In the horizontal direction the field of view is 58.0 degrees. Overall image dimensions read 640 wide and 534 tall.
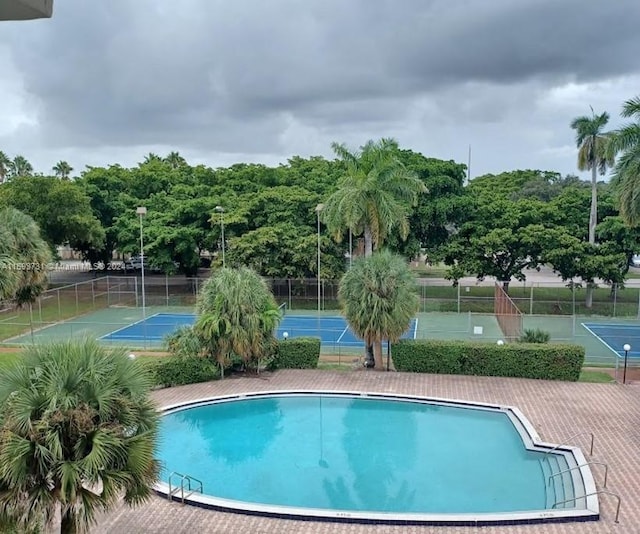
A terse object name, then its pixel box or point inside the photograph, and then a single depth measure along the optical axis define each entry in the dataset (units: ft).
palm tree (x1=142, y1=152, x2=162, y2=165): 235.09
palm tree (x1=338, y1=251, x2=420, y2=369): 67.92
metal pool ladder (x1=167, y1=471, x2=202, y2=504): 40.40
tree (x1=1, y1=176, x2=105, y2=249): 124.67
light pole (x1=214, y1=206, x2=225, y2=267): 121.01
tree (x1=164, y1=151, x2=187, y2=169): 275.80
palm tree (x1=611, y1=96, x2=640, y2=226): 75.15
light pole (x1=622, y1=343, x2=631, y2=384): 62.80
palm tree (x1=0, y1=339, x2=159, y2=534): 24.86
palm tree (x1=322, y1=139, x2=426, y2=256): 82.38
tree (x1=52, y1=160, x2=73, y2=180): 263.06
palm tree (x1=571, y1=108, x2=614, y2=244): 127.13
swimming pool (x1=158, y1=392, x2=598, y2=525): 41.04
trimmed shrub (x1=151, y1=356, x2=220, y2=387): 66.18
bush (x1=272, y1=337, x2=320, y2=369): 73.36
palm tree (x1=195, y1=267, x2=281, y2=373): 65.72
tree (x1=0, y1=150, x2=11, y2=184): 229.25
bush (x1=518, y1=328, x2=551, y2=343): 73.92
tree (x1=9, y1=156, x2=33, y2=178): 244.71
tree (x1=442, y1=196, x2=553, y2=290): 117.70
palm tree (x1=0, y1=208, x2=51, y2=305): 67.92
